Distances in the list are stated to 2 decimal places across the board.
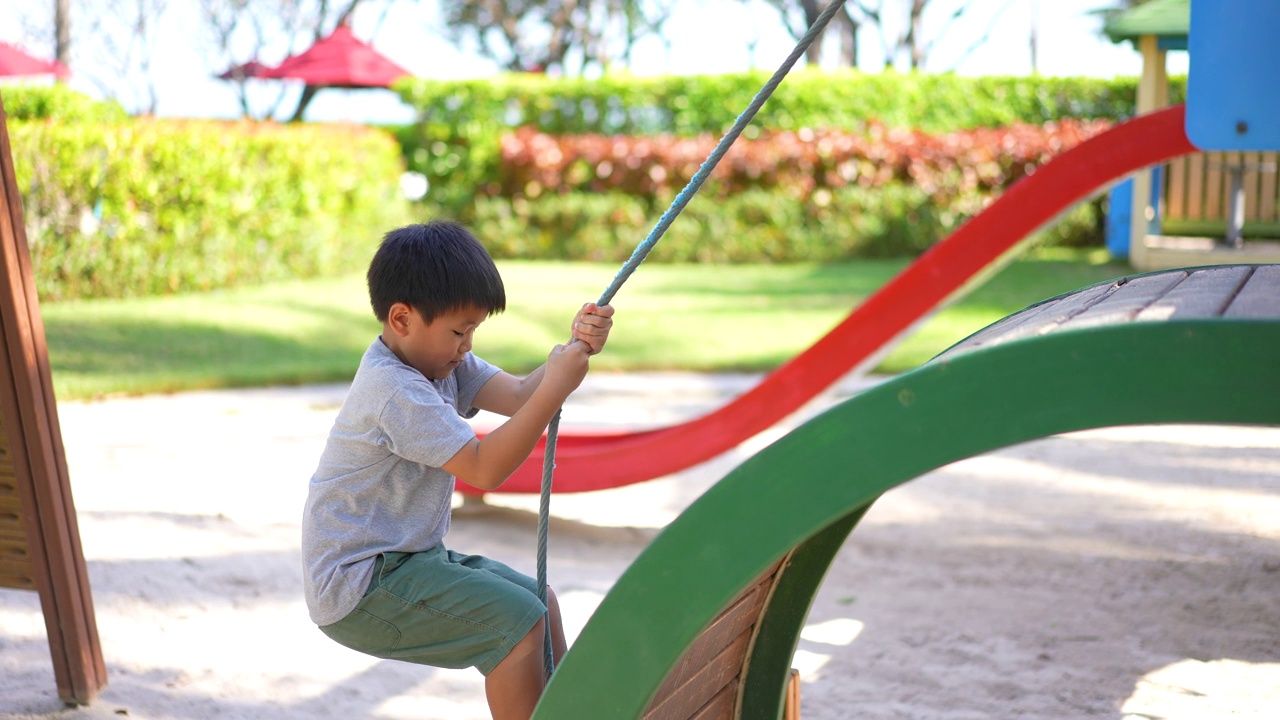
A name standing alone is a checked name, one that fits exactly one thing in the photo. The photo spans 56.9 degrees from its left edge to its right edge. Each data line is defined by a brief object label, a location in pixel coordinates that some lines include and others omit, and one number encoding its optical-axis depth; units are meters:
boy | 2.01
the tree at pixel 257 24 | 25.77
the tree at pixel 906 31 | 30.77
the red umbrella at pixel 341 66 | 21.36
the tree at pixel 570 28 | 36.50
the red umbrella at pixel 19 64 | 14.98
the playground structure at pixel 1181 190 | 8.84
